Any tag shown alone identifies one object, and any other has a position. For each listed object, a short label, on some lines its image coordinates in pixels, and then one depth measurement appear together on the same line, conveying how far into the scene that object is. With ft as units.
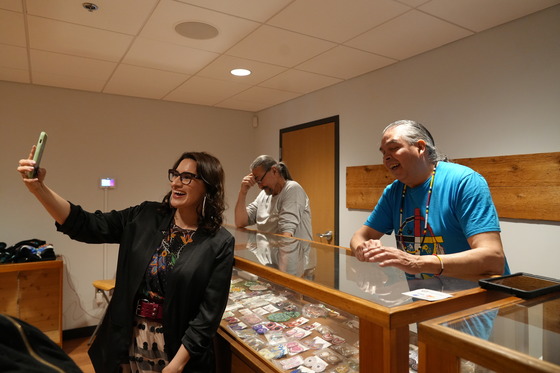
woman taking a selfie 4.75
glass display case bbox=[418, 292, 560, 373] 2.01
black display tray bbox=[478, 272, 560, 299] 3.09
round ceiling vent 8.06
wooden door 12.80
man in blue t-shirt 3.95
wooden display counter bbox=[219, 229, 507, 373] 2.80
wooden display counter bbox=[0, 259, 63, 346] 12.37
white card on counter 3.08
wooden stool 12.47
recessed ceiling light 11.16
